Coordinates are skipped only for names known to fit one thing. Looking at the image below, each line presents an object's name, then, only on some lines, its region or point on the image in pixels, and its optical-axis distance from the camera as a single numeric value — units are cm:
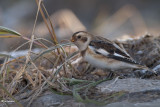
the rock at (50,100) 705
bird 834
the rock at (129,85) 708
